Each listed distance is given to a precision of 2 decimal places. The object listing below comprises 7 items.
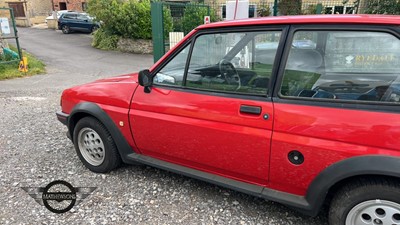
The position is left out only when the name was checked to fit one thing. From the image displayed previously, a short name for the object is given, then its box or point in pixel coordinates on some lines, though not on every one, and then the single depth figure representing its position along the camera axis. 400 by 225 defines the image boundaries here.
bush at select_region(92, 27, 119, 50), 17.75
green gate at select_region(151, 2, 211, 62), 7.60
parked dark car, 25.34
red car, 2.03
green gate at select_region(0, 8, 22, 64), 10.21
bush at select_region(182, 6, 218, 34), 8.52
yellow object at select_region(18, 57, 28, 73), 10.54
